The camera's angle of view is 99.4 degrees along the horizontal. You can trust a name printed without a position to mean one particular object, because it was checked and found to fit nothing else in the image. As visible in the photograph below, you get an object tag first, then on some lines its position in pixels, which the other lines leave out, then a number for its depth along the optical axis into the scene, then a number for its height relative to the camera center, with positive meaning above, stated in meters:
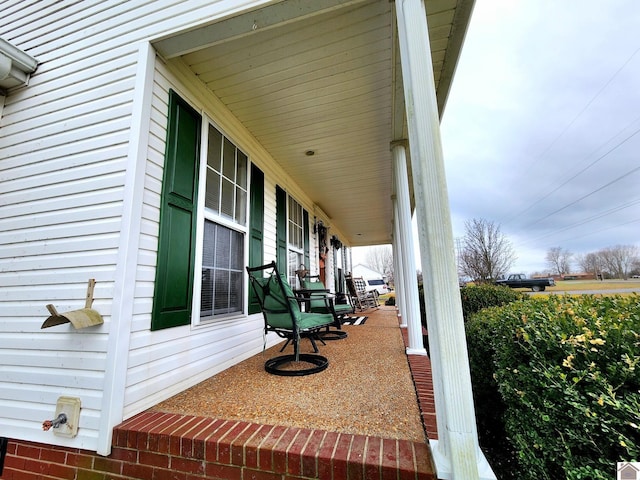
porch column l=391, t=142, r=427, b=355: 3.04 +0.31
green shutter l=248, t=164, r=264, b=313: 3.34 +0.82
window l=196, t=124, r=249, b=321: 2.57 +0.64
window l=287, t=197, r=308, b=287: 4.96 +0.91
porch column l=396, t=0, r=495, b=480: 1.14 +0.07
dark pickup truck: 20.22 -0.28
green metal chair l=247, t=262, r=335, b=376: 2.52 -0.33
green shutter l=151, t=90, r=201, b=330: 2.00 +0.53
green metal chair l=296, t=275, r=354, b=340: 4.15 -0.37
